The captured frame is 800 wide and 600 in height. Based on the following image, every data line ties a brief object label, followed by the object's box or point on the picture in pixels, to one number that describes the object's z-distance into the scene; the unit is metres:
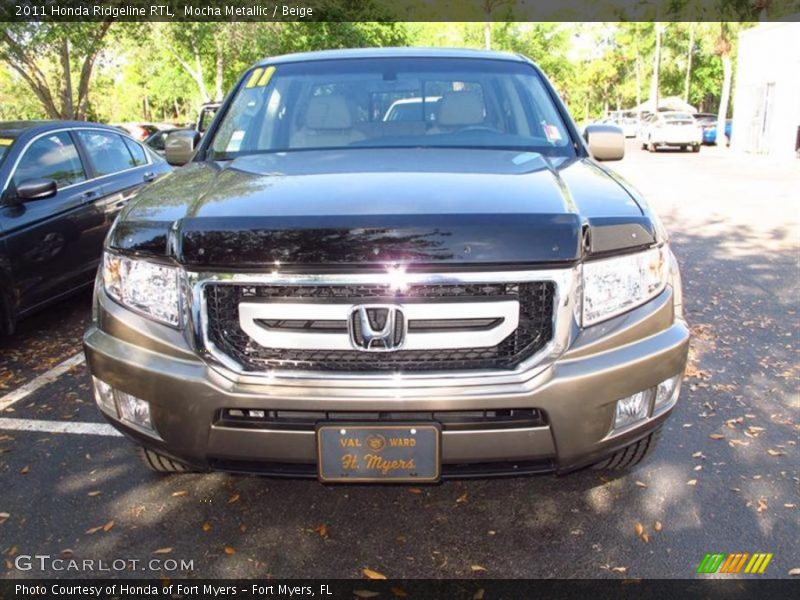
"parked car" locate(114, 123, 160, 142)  22.70
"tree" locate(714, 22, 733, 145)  31.72
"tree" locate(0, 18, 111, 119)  14.92
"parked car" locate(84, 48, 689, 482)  2.14
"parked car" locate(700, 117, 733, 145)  34.00
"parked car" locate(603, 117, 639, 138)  44.45
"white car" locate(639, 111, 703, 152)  27.58
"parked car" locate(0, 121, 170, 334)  4.82
